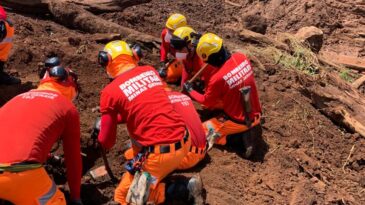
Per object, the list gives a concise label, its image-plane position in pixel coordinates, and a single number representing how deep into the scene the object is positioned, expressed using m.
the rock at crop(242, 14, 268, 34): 11.22
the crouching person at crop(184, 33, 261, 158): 6.61
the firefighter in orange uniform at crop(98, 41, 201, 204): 5.06
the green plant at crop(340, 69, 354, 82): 10.53
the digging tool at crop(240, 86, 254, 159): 6.61
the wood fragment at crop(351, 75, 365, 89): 10.23
